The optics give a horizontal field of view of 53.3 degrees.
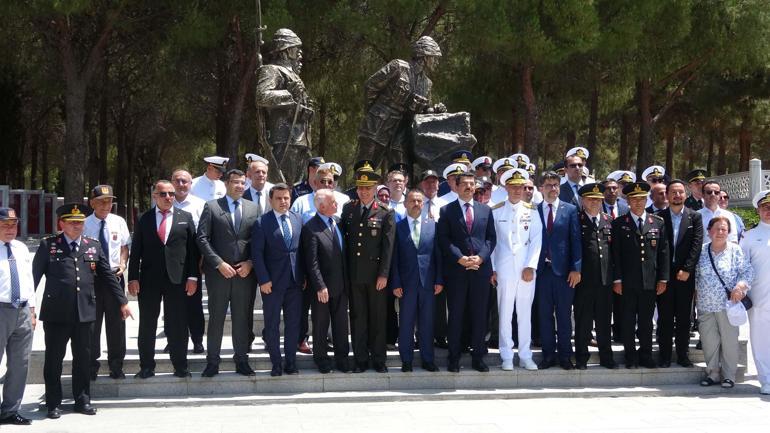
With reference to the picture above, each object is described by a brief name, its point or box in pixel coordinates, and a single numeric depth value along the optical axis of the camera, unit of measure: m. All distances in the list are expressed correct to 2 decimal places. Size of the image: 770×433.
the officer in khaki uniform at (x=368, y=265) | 7.23
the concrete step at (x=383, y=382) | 6.95
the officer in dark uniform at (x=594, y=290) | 7.52
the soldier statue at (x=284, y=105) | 10.34
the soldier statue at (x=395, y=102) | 10.61
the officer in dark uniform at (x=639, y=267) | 7.53
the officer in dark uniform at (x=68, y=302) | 6.29
